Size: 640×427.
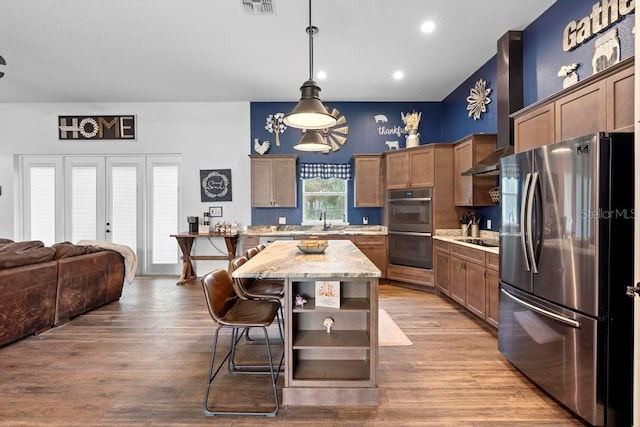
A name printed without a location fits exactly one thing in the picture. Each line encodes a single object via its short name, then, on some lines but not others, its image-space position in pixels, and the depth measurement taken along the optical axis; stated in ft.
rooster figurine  18.98
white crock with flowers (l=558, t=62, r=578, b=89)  9.34
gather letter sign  7.96
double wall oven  15.60
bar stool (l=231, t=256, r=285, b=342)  7.79
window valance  19.25
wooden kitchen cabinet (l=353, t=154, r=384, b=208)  18.21
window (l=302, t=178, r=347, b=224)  19.43
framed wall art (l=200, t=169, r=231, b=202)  19.45
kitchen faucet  19.20
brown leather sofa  9.62
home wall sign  19.42
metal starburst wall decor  14.32
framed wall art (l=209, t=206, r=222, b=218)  19.52
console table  17.64
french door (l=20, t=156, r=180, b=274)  19.61
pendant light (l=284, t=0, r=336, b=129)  8.20
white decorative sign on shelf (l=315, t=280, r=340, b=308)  6.87
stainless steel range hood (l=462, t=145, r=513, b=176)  11.57
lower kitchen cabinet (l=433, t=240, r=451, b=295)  13.79
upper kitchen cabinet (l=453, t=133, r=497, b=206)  13.35
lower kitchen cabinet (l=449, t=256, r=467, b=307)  12.31
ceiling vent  9.95
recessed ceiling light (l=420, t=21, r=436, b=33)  11.15
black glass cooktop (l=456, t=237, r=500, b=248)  11.57
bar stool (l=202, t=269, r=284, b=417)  6.44
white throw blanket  14.39
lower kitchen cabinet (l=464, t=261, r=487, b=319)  10.98
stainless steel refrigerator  5.73
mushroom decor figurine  7.17
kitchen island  6.66
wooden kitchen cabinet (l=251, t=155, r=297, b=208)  18.38
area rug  9.80
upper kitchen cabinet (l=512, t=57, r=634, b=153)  6.13
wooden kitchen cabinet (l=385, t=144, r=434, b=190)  15.66
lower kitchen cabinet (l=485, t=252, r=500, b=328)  10.16
